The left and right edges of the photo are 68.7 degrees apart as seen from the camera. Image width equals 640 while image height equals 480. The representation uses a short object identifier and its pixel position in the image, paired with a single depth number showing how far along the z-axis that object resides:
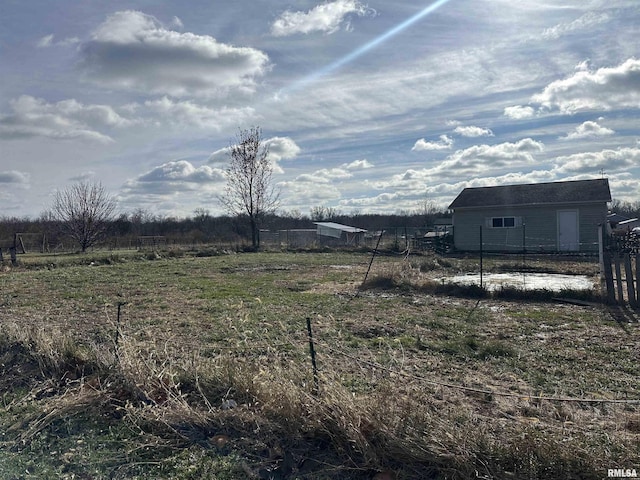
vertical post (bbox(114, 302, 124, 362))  4.48
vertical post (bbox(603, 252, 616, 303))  8.98
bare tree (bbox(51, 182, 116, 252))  34.31
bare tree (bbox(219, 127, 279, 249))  35.28
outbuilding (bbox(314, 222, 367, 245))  37.68
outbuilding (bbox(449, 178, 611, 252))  22.25
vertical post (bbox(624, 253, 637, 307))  8.55
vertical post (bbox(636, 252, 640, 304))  8.47
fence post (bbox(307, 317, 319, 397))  3.57
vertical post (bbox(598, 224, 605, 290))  9.85
